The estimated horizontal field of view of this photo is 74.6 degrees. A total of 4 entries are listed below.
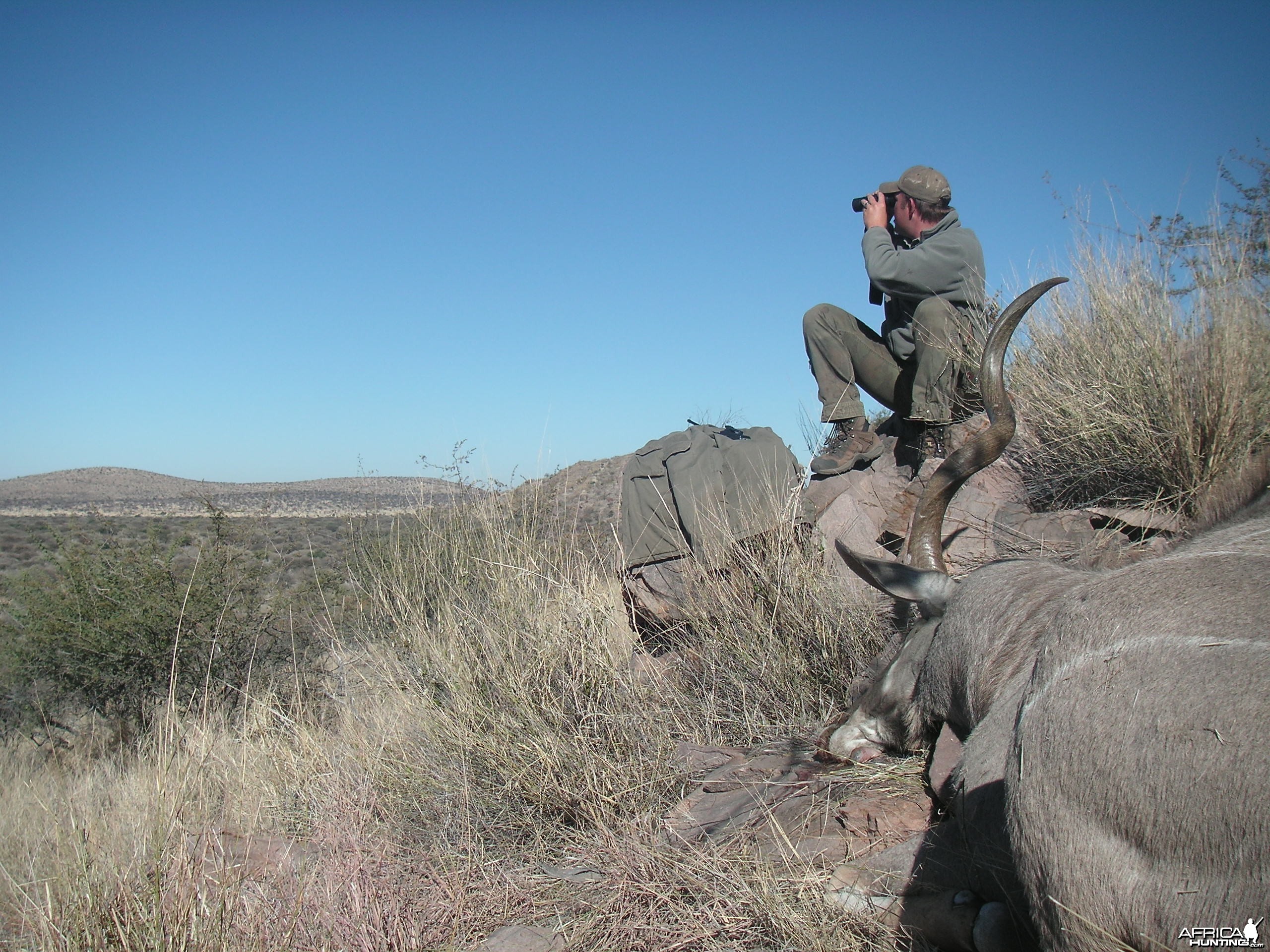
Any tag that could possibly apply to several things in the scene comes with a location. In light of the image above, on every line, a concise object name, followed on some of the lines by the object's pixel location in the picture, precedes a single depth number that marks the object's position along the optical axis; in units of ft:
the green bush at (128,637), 25.67
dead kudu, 5.11
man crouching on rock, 17.28
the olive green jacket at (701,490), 16.49
